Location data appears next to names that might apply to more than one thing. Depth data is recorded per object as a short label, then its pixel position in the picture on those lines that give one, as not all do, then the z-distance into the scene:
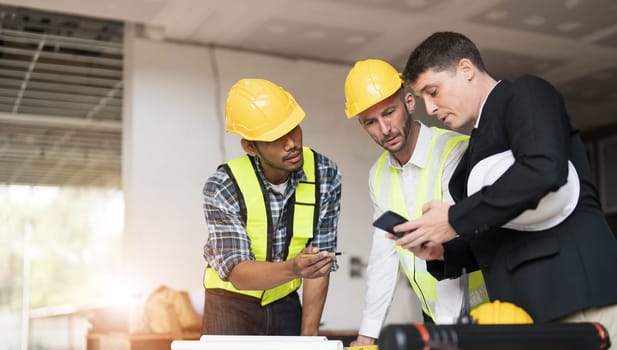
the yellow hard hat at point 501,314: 1.39
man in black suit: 1.43
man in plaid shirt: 2.38
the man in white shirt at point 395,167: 2.36
